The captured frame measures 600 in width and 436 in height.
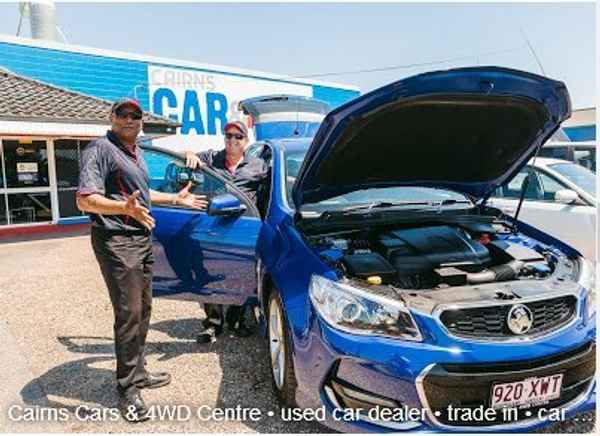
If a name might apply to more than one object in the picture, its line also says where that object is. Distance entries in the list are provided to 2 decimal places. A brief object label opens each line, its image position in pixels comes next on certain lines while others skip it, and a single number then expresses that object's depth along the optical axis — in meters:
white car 5.61
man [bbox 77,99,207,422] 2.93
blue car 2.24
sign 13.53
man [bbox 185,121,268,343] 4.12
